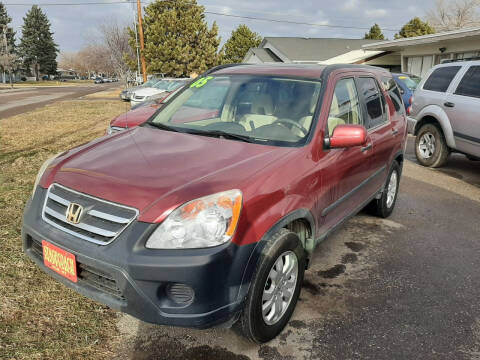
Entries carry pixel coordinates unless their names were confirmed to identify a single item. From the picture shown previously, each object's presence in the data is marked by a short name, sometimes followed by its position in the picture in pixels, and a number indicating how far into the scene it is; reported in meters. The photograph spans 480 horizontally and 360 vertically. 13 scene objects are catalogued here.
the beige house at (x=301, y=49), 36.00
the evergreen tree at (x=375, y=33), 51.88
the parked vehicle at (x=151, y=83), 17.58
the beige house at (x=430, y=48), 17.81
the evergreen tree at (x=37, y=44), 65.88
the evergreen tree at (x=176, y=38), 27.72
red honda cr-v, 2.03
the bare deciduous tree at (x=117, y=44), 39.19
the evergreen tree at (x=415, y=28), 40.66
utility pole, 25.92
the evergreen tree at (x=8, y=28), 57.62
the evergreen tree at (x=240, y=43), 47.62
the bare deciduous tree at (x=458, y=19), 50.69
